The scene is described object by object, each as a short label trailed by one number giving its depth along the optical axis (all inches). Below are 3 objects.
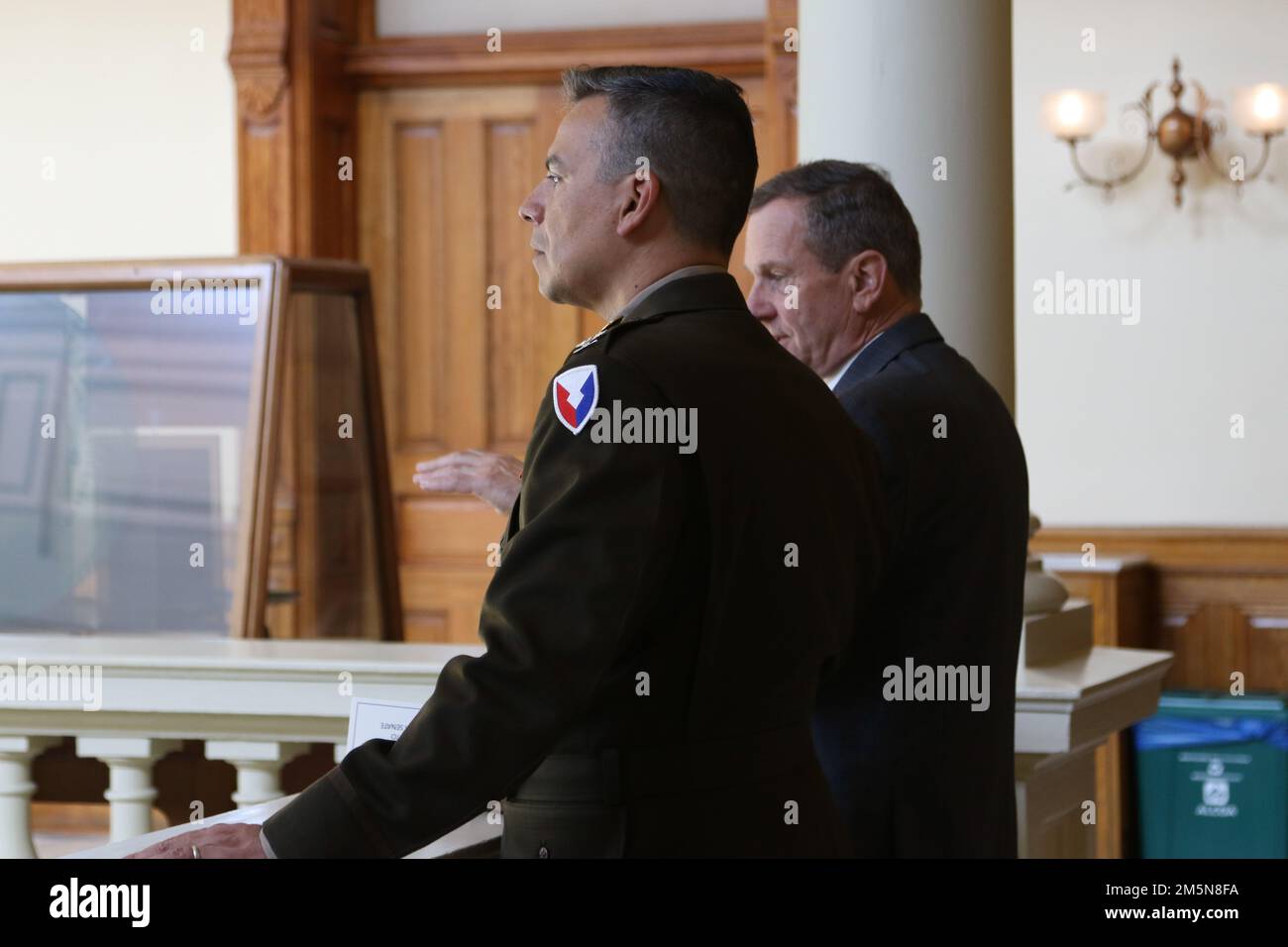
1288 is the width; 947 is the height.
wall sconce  214.2
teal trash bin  195.5
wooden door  237.1
